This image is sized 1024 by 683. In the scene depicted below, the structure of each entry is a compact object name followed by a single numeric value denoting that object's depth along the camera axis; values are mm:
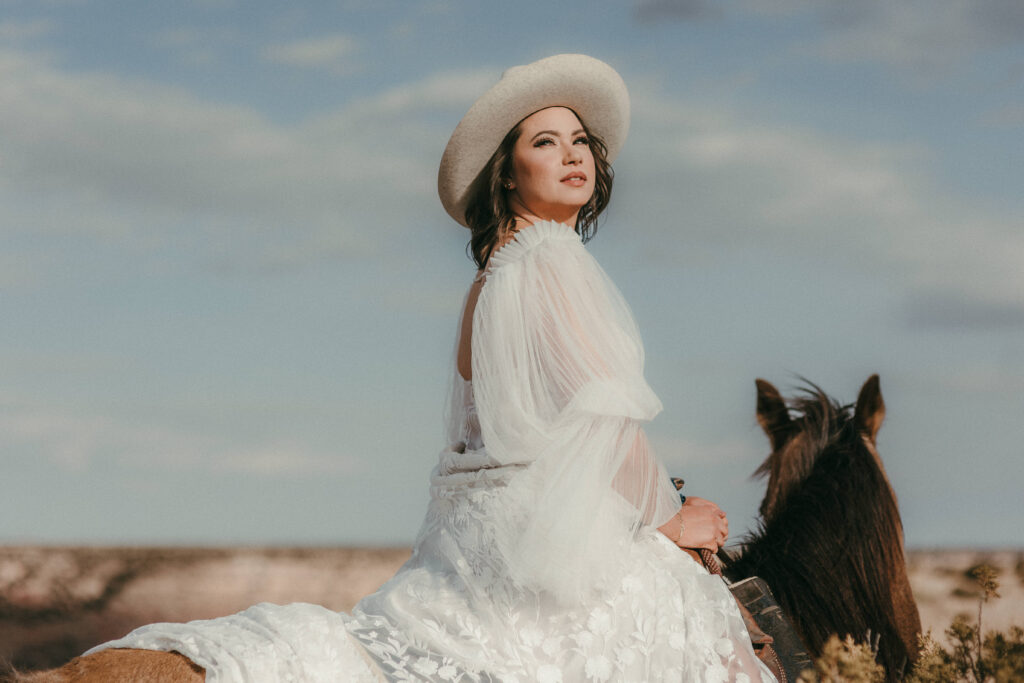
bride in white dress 2768
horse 3691
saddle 2986
